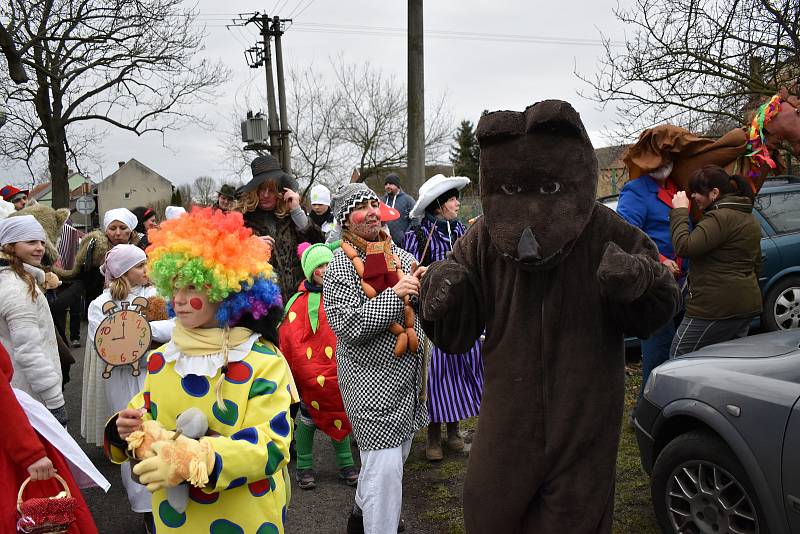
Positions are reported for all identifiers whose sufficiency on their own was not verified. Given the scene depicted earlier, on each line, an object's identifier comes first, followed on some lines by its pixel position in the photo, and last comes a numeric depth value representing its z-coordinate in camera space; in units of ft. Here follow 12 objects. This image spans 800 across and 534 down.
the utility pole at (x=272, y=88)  62.85
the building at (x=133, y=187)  232.12
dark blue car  24.41
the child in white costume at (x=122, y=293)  13.87
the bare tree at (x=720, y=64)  22.93
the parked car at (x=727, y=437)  9.09
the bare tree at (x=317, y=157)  101.60
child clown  7.76
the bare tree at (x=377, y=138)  100.53
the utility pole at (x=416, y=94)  30.71
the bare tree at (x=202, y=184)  194.49
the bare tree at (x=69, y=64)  49.85
